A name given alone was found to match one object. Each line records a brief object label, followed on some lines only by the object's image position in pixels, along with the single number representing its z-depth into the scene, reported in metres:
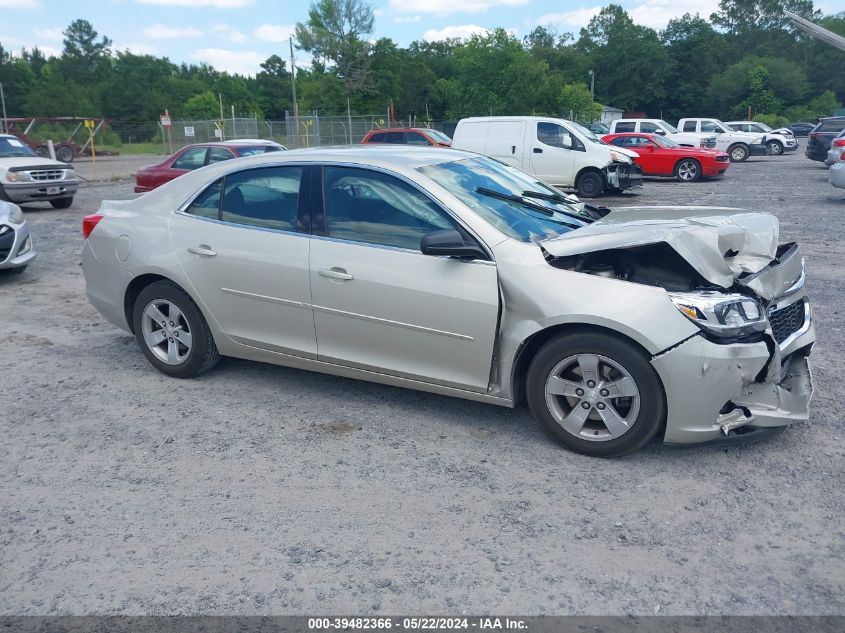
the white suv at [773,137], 32.81
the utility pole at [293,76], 39.38
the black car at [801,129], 55.59
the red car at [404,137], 21.05
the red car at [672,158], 21.48
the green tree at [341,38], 64.62
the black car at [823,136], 23.34
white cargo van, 17.45
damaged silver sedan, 3.76
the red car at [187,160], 14.89
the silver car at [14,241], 8.40
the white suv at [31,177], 15.13
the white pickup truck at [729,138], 30.48
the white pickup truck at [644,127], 25.55
